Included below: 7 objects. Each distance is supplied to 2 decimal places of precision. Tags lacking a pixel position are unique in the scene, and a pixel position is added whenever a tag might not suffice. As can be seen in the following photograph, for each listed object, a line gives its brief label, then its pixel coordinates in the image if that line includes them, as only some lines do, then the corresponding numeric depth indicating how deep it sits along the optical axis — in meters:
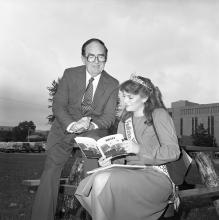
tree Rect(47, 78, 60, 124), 39.36
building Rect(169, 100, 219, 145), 129.88
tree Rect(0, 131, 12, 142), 135.00
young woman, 2.92
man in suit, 3.87
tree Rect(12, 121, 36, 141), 132.00
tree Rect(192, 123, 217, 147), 92.00
